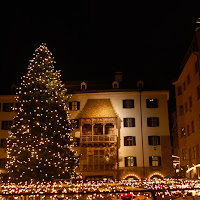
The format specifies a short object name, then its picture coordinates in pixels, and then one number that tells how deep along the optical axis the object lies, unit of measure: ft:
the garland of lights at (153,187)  34.18
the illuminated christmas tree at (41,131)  87.59
